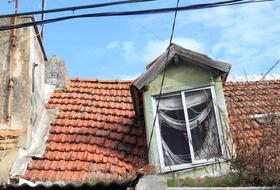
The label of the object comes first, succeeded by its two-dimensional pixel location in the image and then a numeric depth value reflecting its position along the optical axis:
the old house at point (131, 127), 7.87
